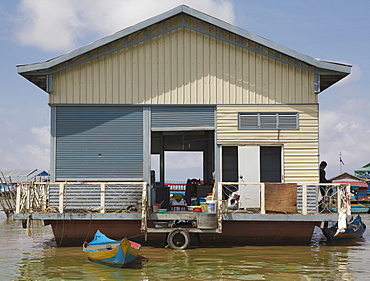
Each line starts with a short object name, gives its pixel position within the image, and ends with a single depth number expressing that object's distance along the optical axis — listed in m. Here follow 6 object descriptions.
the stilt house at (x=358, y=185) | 40.00
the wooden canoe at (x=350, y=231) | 19.22
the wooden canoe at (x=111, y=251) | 13.50
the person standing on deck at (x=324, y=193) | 16.58
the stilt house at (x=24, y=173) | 62.81
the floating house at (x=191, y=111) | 16.92
